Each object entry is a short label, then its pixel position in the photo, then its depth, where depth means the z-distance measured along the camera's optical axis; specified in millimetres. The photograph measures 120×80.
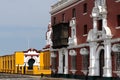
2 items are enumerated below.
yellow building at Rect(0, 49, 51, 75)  53930
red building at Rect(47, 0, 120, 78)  31636
